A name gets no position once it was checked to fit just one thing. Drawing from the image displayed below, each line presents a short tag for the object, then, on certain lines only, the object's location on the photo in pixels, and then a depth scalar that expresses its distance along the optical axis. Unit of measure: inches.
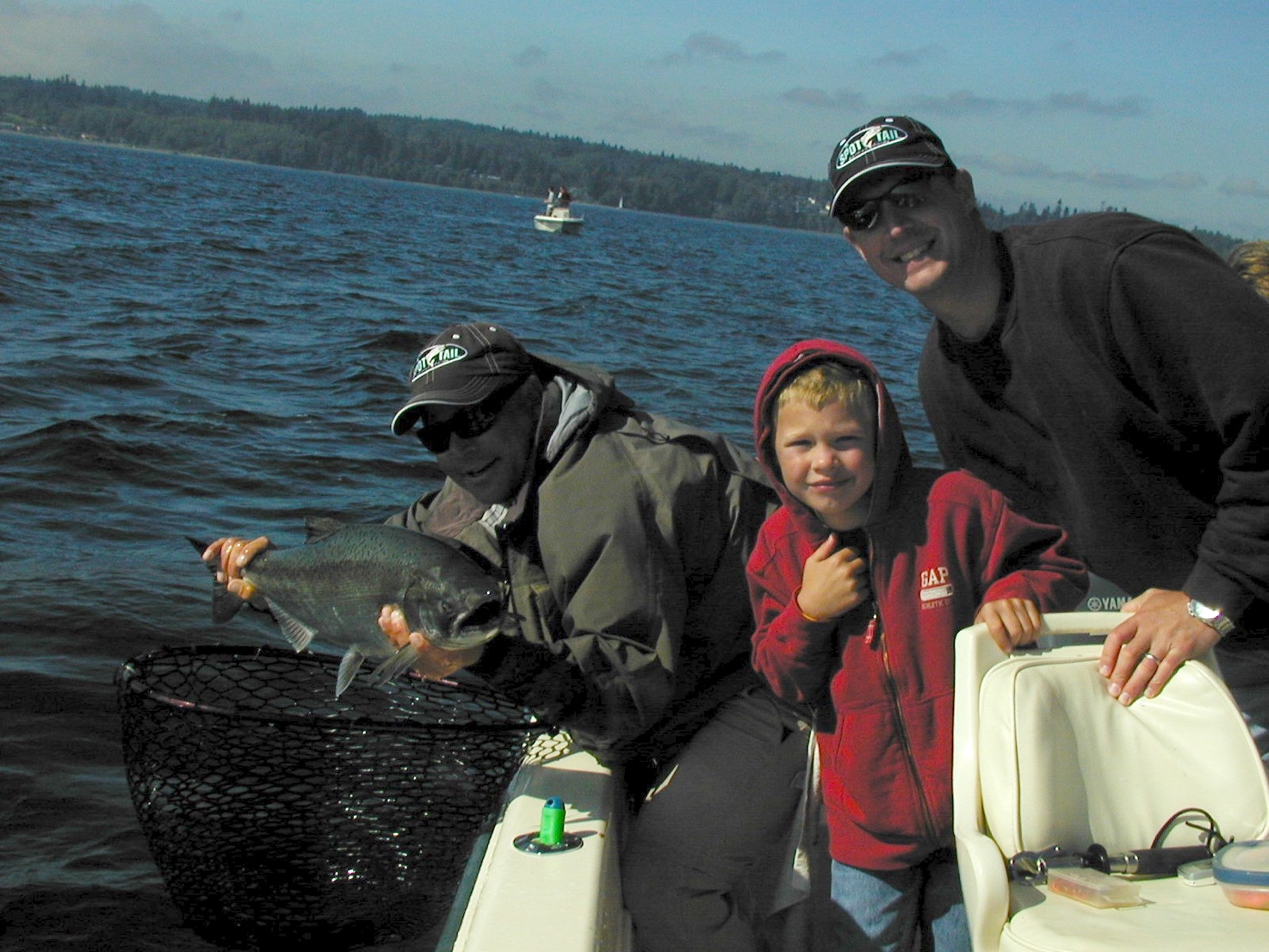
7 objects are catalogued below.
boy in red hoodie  126.0
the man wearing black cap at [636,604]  132.7
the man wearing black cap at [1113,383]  111.3
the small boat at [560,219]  2925.7
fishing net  147.3
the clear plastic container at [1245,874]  100.0
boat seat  108.3
